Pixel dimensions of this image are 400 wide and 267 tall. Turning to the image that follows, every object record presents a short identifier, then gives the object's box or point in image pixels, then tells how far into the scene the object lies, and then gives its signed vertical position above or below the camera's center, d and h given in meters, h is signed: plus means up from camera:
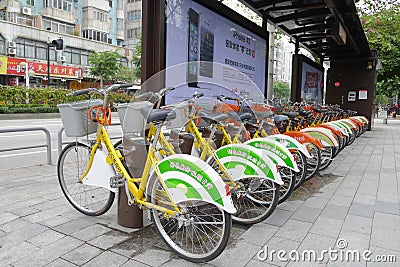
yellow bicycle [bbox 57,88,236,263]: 2.38 -0.66
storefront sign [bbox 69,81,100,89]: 31.92 +1.61
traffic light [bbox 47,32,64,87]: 15.23 +2.63
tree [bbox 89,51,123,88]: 28.56 +3.12
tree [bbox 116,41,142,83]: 31.37 +2.58
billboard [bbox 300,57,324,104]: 9.83 +0.80
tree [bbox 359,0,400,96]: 13.17 +3.18
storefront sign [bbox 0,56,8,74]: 24.45 +2.55
